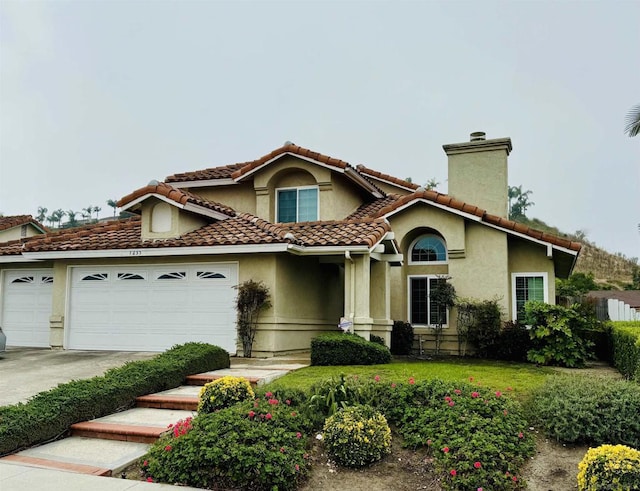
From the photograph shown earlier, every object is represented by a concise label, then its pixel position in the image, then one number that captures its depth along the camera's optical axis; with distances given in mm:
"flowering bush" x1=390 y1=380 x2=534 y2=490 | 5656
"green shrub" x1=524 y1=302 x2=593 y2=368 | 14500
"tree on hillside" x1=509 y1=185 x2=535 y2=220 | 71438
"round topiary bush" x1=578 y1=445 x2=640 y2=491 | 5105
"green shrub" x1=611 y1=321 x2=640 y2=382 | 10586
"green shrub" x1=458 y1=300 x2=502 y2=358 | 16328
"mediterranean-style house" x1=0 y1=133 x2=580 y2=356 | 14602
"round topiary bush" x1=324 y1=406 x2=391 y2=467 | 6320
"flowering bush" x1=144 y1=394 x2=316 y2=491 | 5797
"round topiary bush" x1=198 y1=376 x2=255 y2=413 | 7695
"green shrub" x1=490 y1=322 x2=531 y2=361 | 15883
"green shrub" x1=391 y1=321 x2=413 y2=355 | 17047
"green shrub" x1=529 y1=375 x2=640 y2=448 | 6402
